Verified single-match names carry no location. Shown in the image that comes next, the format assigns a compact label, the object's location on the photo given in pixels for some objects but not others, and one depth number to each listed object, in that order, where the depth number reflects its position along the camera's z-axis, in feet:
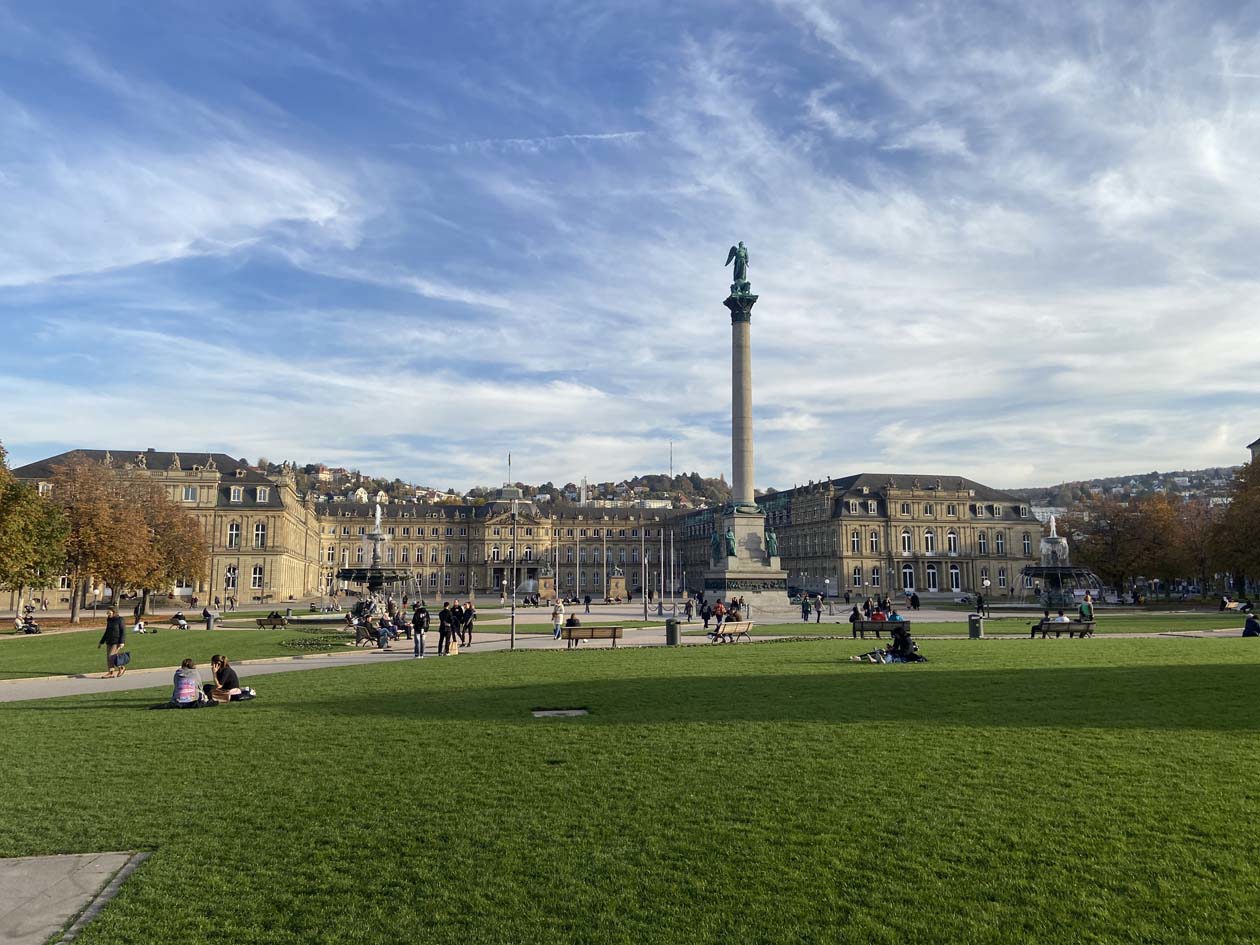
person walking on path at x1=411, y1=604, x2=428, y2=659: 98.07
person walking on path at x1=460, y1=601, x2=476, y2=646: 118.01
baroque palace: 330.54
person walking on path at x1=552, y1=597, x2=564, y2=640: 130.35
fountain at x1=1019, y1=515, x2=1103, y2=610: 209.56
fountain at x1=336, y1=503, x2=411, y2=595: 154.51
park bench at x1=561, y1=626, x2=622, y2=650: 113.91
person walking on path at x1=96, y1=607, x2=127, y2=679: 77.82
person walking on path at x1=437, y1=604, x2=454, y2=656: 103.04
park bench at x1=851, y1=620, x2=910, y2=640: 115.24
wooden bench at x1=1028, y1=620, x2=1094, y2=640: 118.83
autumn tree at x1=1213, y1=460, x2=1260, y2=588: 205.26
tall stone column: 206.18
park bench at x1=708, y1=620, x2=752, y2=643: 117.60
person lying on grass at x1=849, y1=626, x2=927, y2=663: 84.07
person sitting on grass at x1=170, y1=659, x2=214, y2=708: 58.23
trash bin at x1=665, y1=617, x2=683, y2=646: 114.42
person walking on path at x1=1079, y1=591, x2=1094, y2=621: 125.08
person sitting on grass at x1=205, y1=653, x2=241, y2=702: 60.63
